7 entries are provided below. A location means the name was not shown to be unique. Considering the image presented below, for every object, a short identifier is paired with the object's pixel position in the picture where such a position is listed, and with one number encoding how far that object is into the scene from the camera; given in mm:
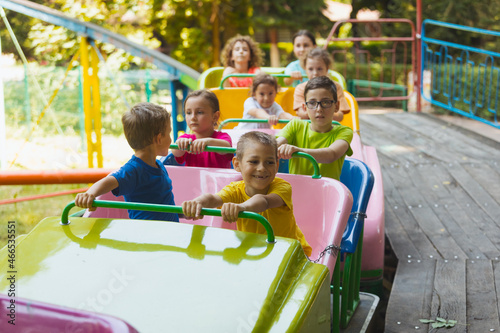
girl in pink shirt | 2838
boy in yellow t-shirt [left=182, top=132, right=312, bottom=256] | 2059
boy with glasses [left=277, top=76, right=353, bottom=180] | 2717
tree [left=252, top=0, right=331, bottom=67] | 16625
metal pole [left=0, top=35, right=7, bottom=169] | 5398
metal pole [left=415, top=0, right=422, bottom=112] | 8141
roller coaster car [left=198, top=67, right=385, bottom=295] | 3043
